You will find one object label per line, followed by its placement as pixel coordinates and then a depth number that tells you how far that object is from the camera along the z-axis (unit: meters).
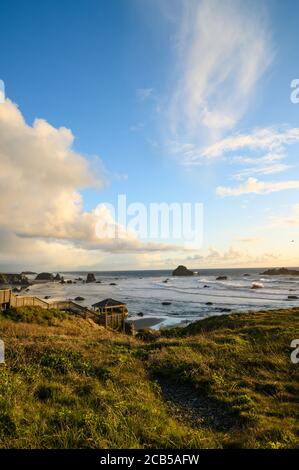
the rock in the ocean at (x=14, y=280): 139.50
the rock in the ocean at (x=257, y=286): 87.55
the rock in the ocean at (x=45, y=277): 179.23
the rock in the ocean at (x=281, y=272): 170.62
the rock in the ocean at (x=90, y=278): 149.55
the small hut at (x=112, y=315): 32.38
